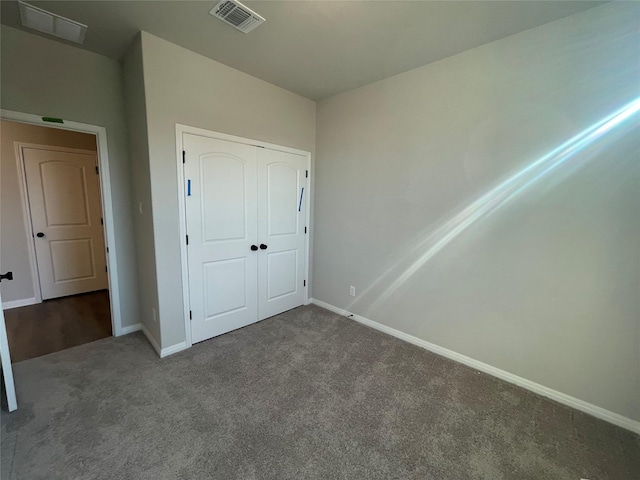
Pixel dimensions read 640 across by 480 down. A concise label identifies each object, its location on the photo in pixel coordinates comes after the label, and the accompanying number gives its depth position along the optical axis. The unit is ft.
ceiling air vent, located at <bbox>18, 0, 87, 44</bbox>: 5.87
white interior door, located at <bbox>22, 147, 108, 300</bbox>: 11.31
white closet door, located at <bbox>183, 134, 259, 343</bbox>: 8.04
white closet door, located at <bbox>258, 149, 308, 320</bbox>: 9.80
